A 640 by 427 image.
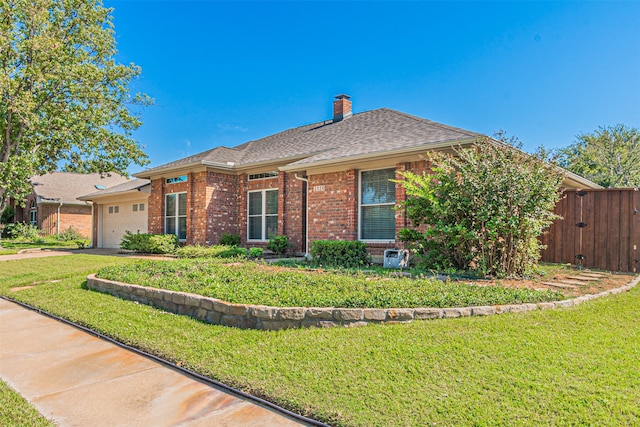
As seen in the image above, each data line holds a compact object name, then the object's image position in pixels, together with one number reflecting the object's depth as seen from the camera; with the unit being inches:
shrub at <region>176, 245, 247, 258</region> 482.6
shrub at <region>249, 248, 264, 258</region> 479.2
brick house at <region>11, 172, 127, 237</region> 1183.6
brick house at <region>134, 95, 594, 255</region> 426.0
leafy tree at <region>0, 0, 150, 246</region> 722.8
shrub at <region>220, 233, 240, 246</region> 582.9
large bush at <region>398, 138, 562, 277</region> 293.0
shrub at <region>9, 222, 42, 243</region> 1070.9
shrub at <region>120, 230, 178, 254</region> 599.9
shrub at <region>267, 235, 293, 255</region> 518.0
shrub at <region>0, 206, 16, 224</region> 1331.2
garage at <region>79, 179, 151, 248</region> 759.7
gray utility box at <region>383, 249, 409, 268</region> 370.0
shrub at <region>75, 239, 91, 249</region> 860.6
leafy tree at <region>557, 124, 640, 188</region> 1171.9
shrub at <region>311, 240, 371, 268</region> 398.3
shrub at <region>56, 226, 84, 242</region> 1099.8
